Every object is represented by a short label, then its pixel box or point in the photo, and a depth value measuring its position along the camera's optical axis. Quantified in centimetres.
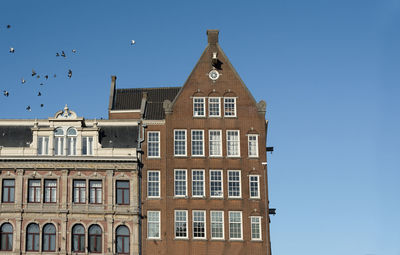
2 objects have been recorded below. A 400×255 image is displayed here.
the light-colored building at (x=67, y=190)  7719
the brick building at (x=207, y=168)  7875
